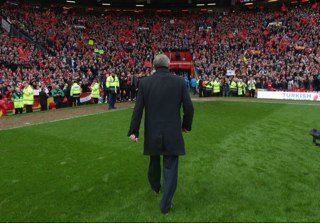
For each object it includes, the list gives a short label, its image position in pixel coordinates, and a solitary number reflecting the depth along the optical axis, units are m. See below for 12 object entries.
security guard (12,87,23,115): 17.95
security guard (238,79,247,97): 27.57
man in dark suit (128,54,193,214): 4.99
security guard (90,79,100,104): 21.50
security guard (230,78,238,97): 27.61
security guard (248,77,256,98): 27.81
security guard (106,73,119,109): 18.00
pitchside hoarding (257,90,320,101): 24.43
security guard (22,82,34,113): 18.08
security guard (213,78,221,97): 27.09
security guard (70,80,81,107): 21.02
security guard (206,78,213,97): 27.08
